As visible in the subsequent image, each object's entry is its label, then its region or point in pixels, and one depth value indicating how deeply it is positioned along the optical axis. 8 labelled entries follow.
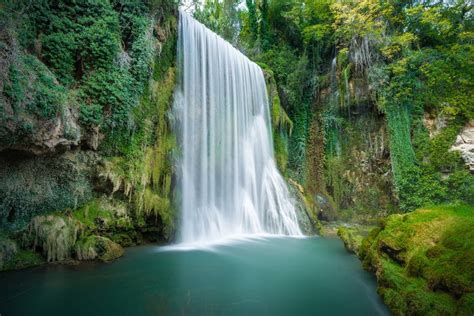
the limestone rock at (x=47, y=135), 4.89
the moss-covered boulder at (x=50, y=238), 5.65
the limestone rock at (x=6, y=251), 5.21
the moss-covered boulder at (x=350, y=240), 7.24
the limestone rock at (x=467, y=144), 11.17
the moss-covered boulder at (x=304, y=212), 10.71
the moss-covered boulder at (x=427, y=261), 3.09
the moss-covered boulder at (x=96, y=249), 5.80
